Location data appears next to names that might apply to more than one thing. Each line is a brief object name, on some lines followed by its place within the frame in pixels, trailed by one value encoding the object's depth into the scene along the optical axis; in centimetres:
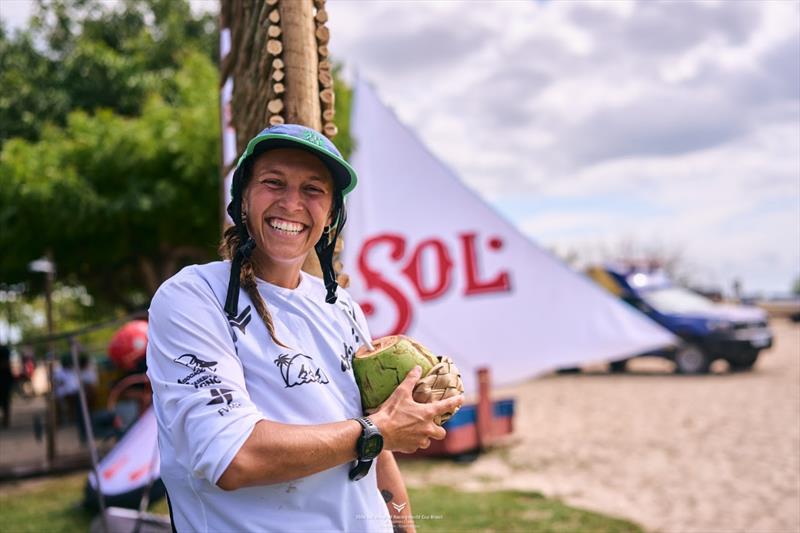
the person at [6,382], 1297
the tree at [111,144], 1019
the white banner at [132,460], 584
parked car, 1367
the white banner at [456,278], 707
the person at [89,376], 1282
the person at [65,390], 1281
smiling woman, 135
